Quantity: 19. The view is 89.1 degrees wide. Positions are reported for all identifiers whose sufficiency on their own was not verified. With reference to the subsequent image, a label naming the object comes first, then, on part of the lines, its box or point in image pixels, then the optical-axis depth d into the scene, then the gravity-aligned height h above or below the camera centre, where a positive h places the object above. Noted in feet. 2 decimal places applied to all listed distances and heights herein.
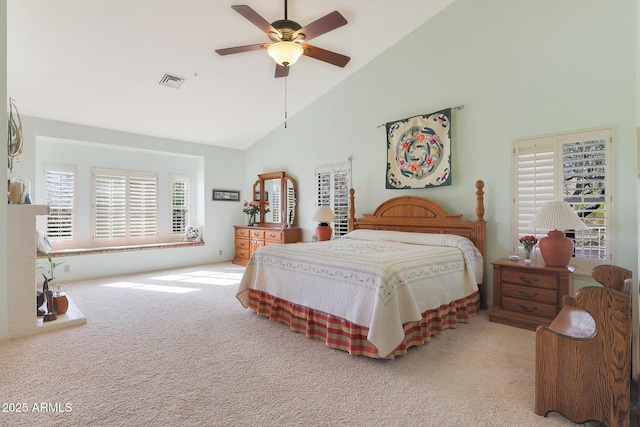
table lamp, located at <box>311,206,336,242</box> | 17.11 -0.41
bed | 8.15 -2.13
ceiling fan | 8.70 +5.08
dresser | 19.97 -1.69
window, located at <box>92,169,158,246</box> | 19.40 +0.31
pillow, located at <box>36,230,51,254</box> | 15.67 -1.51
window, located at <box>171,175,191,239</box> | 22.65 +0.54
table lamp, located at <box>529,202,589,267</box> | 9.59 -0.48
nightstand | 9.96 -2.61
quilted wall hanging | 13.89 +2.71
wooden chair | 5.44 -2.73
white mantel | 9.81 -1.78
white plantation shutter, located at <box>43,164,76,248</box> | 17.75 +0.56
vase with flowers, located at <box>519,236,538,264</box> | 10.92 -1.12
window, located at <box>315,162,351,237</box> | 17.90 +1.18
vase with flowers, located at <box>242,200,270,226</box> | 22.71 +0.18
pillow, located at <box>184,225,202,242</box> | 22.70 -1.56
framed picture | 23.17 +1.21
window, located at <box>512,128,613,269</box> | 10.18 +0.94
